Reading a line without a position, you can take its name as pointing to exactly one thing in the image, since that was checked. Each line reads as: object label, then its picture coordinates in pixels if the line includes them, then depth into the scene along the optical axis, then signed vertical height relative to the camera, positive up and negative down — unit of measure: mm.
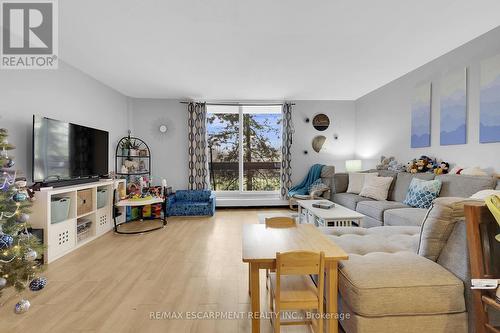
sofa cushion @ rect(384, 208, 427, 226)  2416 -585
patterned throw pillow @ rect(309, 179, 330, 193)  4426 -454
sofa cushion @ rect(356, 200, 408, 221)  2994 -594
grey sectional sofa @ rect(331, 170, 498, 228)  2408 -548
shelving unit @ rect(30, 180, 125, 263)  2498 -728
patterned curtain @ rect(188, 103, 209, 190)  5070 +382
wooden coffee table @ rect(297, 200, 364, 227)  2666 -626
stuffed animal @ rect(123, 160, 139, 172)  4539 -43
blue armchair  4621 -827
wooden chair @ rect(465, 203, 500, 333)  1087 -440
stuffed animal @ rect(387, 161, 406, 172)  3720 -49
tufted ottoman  1177 -699
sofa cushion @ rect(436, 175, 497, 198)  2306 -217
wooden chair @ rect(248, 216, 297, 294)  1914 -499
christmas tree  1706 -598
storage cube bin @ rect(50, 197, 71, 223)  2607 -542
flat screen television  2609 +160
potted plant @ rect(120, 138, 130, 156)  4559 +319
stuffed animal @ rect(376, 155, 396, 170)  4137 +17
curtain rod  5324 +1383
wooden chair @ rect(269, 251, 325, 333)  1177 -732
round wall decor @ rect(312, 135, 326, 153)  5414 +513
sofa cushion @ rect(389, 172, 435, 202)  3164 -292
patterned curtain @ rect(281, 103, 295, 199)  5234 +286
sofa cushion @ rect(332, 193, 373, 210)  3625 -598
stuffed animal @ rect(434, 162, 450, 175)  3002 -52
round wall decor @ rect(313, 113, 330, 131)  5426 +1011
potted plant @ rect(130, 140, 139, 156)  4589 +285
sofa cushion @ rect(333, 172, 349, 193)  4418 -355
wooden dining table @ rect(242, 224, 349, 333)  1251 -510
